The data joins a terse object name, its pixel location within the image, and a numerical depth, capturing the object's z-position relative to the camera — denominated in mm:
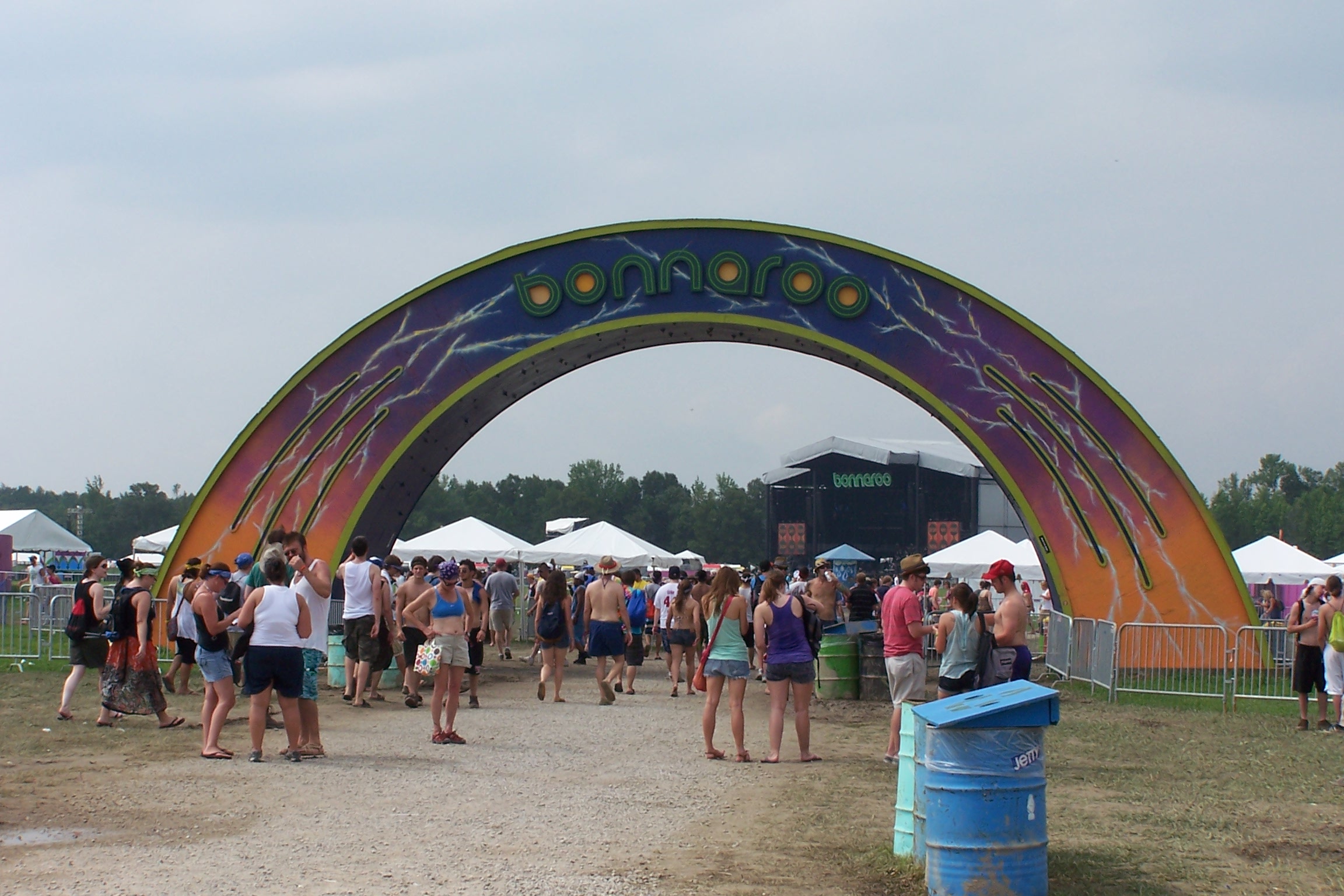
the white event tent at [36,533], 44031
